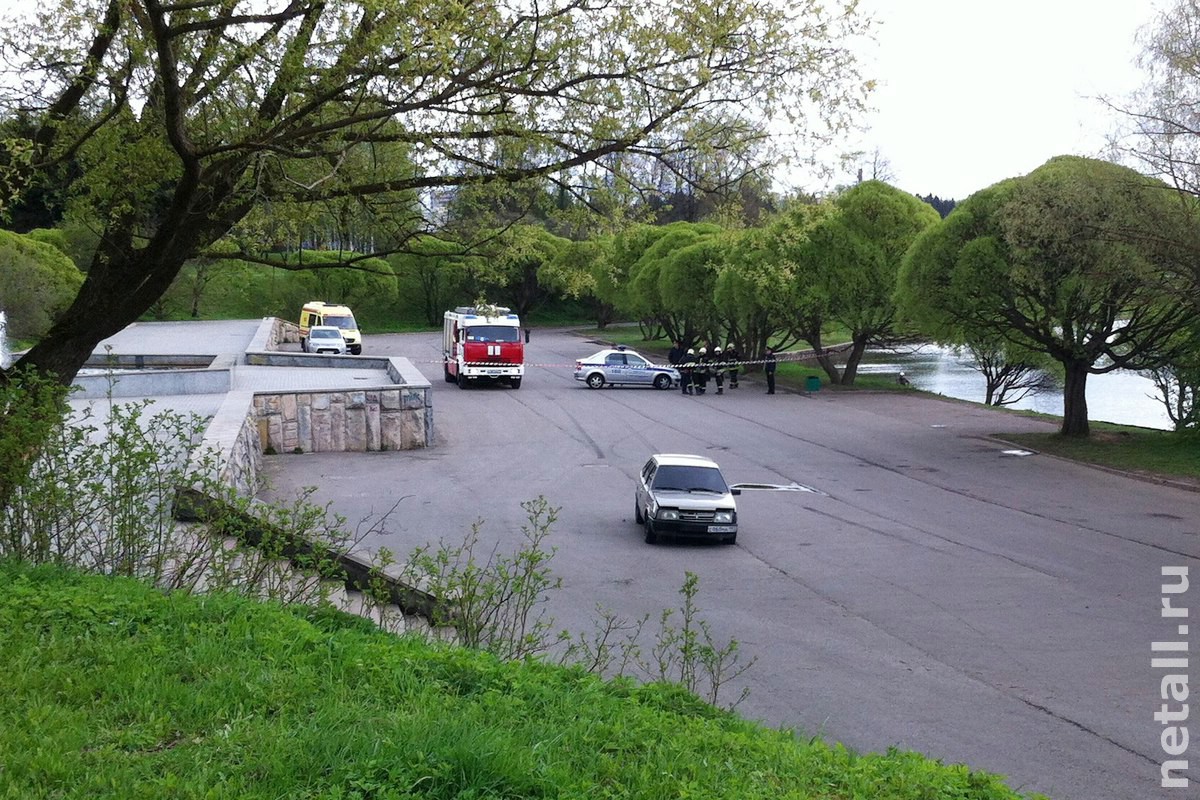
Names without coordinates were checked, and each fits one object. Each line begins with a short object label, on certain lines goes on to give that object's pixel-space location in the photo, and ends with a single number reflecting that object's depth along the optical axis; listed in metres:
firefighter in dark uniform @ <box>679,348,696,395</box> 44.06
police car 45.14
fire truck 41.75
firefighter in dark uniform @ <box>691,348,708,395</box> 43.88
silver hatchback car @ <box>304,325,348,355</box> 49.62
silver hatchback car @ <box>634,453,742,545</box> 16.92
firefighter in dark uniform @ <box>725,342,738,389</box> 45.88
